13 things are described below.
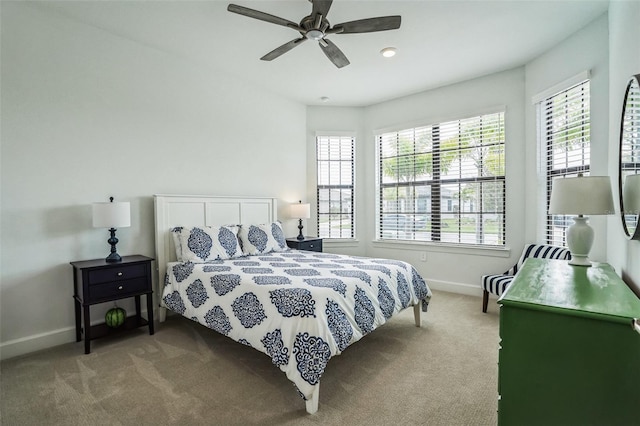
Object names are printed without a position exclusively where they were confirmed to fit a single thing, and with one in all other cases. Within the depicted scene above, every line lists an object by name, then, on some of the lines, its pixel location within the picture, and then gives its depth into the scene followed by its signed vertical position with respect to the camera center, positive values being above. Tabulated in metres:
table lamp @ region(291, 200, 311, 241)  4.67 -0.08
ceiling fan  2.20 +1.34
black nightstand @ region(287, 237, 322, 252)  4.48 -0.54
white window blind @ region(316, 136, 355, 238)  5.31 +0.33
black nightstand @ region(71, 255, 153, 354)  2.64 -0.69
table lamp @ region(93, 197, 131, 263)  2.77 -0.07
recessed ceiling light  3.35 +1.65
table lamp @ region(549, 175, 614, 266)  1.95 +0.00
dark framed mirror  1.59 +0.24
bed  1.98 -0.62
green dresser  1.13 -0.59
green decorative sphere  2.92 -1.01
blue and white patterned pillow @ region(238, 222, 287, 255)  3.68 -0.39
